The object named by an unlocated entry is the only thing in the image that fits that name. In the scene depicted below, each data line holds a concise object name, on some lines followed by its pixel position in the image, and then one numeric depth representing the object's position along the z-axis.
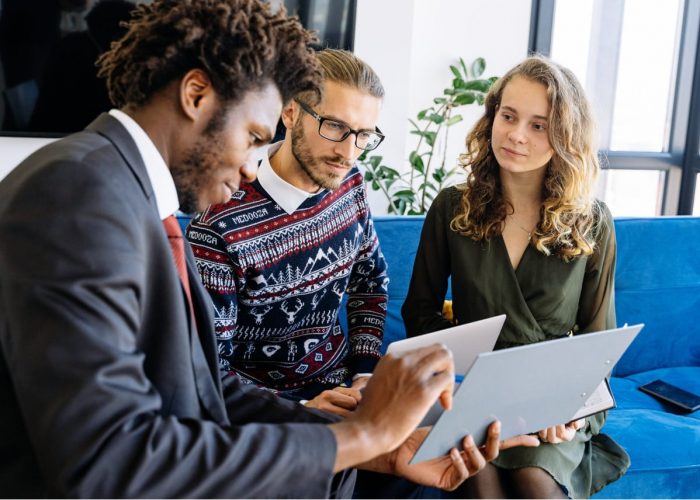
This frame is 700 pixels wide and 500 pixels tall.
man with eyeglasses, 1.49
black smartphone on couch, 2.03
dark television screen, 2.81
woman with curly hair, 1.73
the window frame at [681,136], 4.25
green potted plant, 3.43
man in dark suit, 0.71
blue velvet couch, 2.05
